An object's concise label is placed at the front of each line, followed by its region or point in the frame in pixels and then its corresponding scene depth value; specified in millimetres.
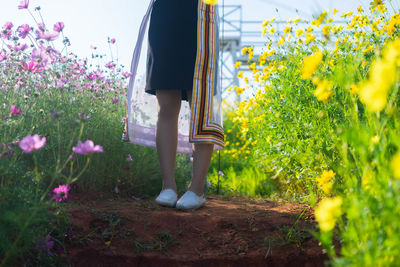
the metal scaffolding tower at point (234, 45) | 9828
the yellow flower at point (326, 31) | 1324
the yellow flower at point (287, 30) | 2684
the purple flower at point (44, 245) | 1431
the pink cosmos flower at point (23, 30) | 2203
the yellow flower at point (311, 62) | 1107
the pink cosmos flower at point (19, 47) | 2256
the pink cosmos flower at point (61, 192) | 1369
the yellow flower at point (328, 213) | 897
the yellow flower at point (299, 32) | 2628
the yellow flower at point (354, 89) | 1238
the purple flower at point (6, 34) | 2295
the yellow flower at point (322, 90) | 1075
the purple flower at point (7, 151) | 1520
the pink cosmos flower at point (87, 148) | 1208
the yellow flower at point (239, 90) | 3250
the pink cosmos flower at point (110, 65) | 2943
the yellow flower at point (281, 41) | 2648
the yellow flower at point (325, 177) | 1437
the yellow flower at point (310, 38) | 2541
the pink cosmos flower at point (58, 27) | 2170
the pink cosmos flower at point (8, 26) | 2309
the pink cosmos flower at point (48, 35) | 1944
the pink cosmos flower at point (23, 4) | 2168
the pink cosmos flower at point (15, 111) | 1484
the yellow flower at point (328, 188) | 1254
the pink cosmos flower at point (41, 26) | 2109
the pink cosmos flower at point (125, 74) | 2898
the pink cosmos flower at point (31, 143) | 1202
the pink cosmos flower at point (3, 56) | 2283
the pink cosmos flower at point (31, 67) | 2000
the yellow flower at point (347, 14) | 2785
